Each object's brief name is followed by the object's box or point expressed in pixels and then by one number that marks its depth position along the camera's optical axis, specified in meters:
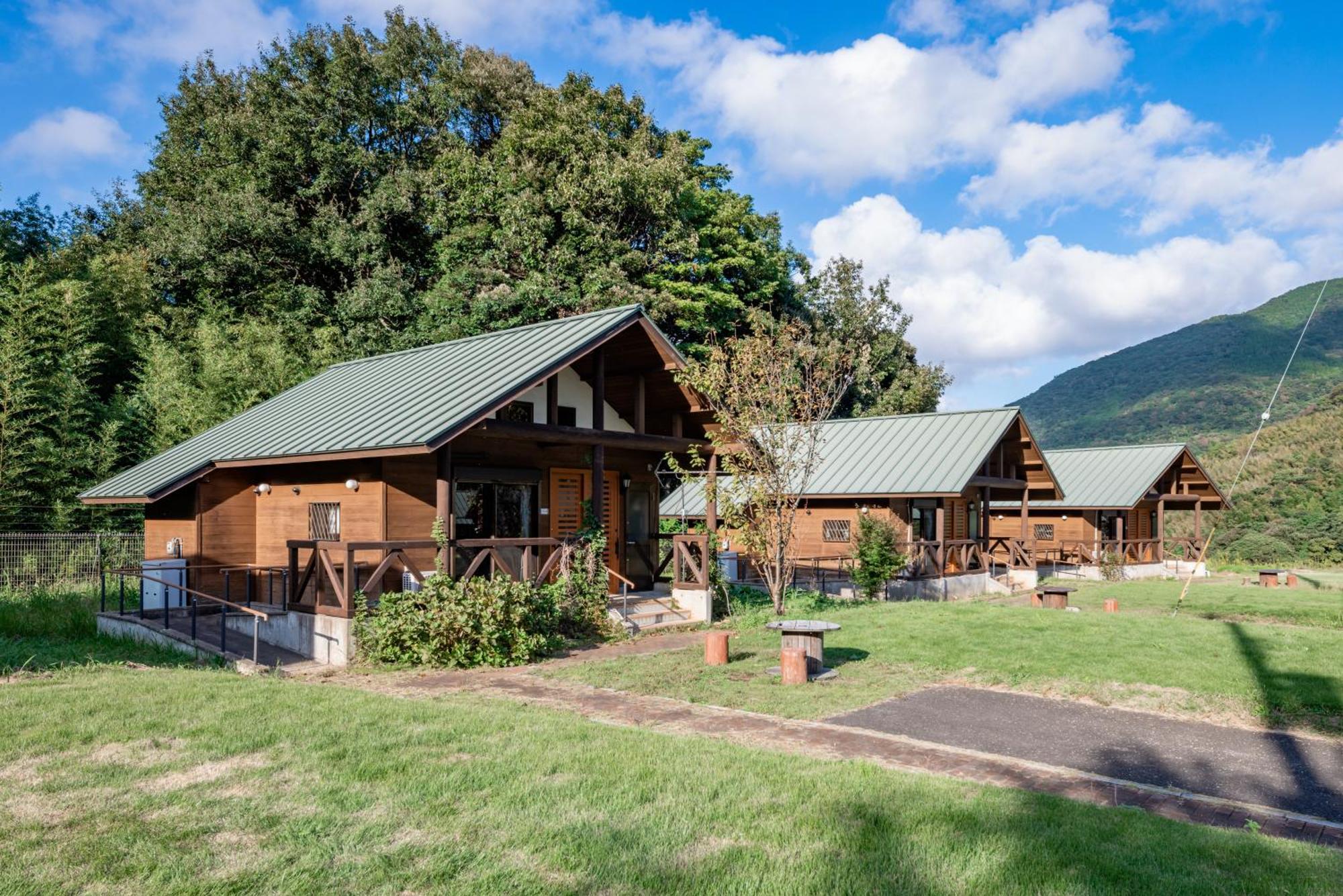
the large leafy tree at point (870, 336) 38.34
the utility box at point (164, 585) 14.60
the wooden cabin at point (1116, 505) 30.72
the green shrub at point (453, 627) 11.21
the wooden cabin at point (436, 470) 12.63
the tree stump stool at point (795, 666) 9.80
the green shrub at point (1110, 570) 29.06
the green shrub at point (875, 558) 19.89
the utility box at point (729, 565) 18.67
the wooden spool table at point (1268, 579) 26.25
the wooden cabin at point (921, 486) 22.59
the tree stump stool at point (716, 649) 11.05
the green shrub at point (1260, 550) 37.47
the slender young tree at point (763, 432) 15.73
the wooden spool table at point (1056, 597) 18.66
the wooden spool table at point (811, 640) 10.41
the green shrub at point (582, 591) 13.26
